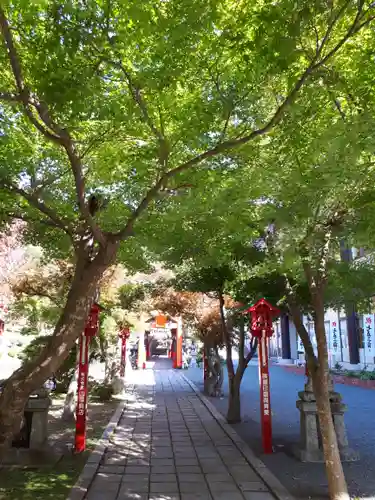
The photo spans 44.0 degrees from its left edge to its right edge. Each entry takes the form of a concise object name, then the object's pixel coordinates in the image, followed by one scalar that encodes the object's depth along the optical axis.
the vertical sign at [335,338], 29.11
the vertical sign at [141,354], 34.80
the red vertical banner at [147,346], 46.05
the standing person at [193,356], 39.28
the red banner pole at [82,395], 8.79
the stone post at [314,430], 8.22
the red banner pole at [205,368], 19.16
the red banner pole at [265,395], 8.89
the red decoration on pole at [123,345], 20.59
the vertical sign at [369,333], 23.62
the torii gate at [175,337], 33.36
